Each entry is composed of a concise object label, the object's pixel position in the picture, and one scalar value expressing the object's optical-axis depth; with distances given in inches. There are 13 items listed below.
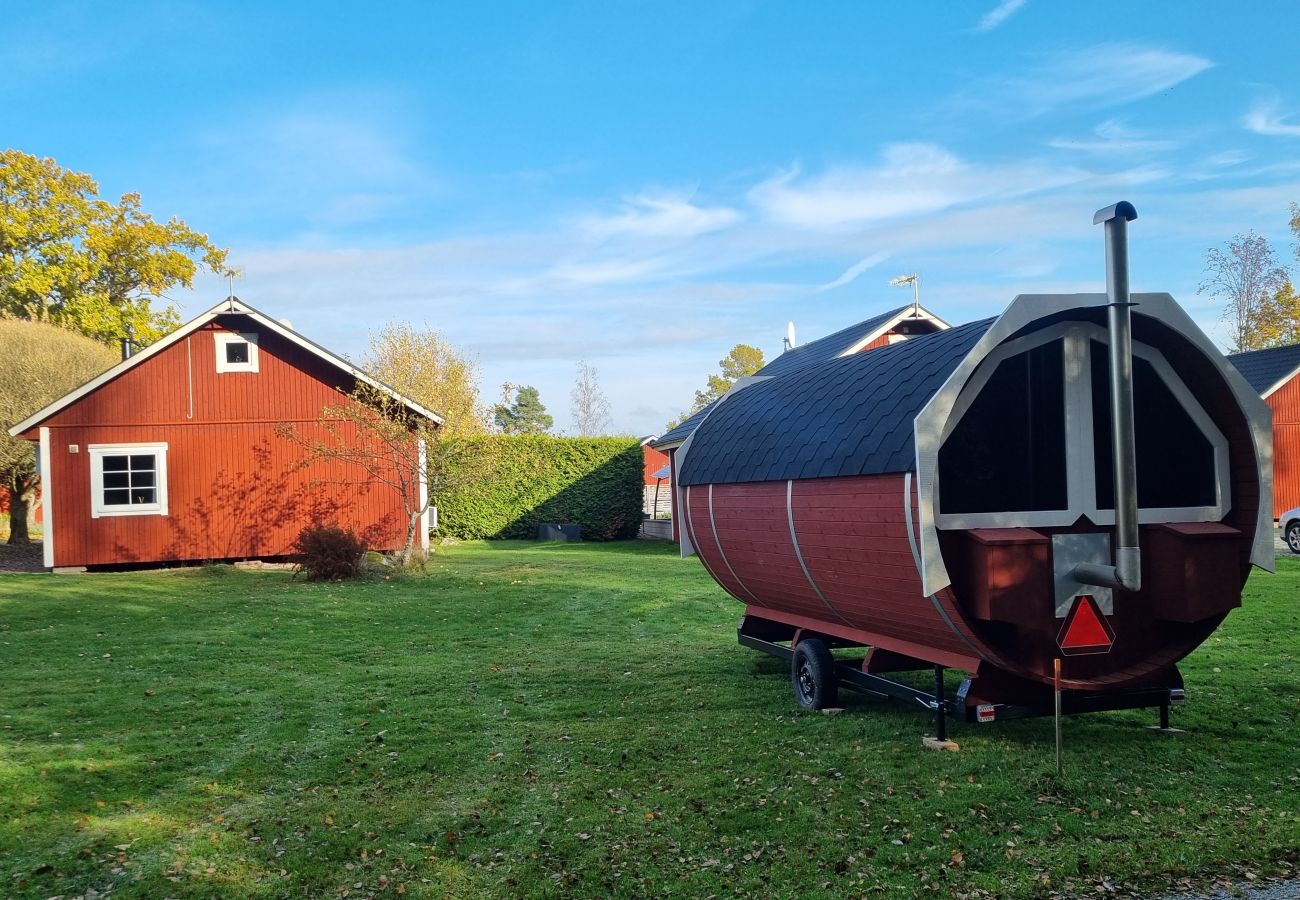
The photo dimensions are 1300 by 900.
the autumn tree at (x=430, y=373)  2103.8
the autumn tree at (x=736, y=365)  3181.6
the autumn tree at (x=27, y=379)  1100.5
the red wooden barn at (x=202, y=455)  880.3
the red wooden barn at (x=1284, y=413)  1187.1
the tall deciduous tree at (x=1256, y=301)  1878.7
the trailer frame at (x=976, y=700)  276.2
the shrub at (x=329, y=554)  776.9
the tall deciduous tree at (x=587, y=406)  3265.3
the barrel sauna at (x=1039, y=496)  265.1
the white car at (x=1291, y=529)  837.8
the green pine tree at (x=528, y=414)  3941.9
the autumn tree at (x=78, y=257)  1584.6
